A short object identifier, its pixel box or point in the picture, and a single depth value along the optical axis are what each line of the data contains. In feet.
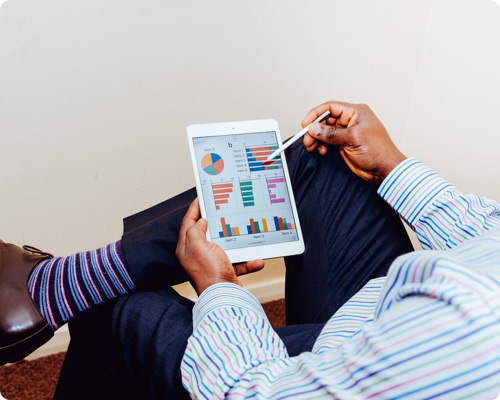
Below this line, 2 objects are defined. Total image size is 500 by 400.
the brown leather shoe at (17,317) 2.31
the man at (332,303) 1.14
